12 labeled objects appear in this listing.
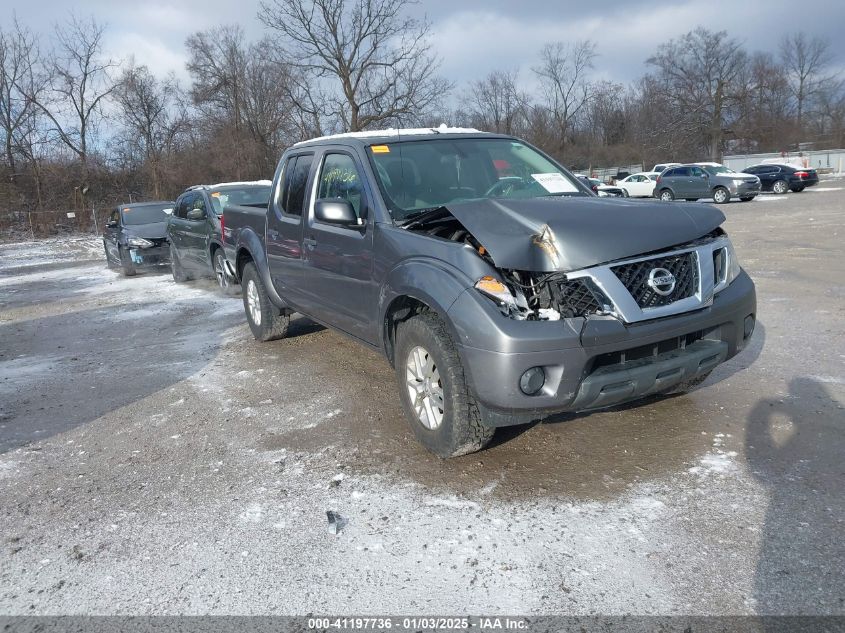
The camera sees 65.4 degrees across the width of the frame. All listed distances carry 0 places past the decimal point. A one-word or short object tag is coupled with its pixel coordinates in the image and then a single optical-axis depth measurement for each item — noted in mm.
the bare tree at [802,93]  68438
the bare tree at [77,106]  37469
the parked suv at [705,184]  26281
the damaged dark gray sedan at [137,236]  13508
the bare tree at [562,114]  69569
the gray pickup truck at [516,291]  3211
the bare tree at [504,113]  66819
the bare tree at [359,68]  34125
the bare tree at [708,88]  64312
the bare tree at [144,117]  41094
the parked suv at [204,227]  10109
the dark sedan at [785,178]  29312
